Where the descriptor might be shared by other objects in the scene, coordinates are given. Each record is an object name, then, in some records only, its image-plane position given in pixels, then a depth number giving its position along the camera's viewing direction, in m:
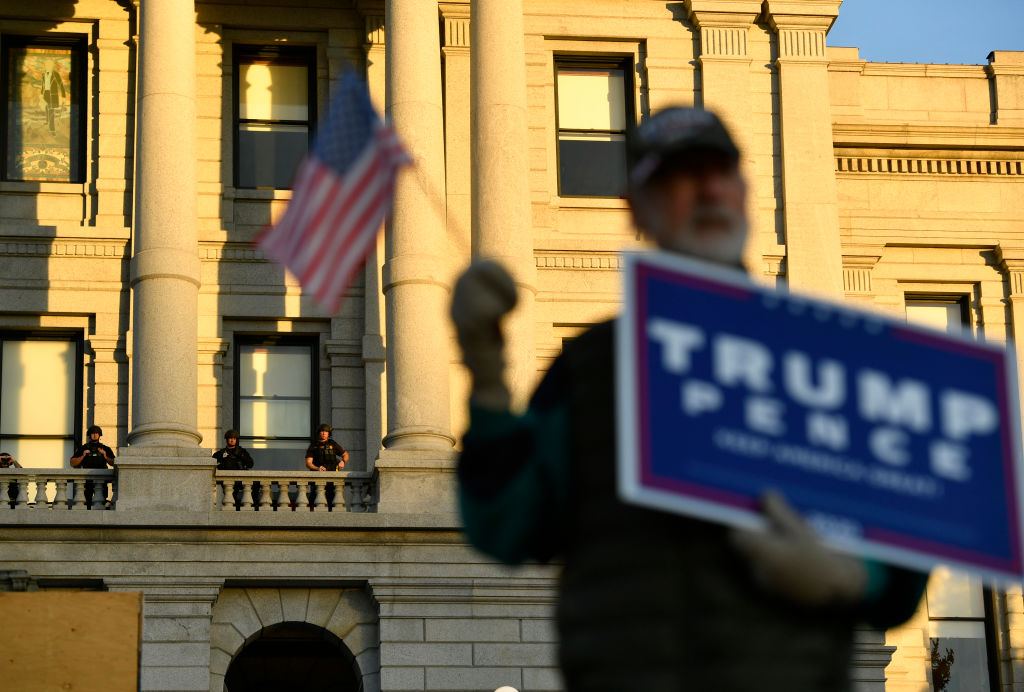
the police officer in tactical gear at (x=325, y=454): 27.75
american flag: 5.60
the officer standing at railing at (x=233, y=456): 27.50
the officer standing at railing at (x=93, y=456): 27.14
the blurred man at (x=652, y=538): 3.95
